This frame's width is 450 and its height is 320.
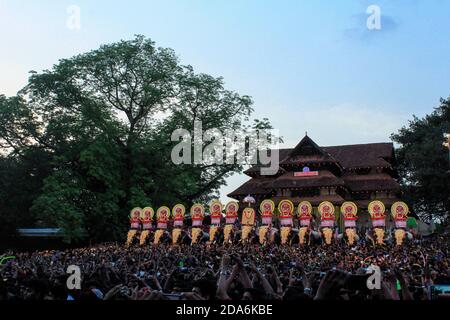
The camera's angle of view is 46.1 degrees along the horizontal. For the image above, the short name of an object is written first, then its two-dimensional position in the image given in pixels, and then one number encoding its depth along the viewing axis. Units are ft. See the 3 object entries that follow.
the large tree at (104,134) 126.31
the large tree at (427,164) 138.00
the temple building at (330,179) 139.03
